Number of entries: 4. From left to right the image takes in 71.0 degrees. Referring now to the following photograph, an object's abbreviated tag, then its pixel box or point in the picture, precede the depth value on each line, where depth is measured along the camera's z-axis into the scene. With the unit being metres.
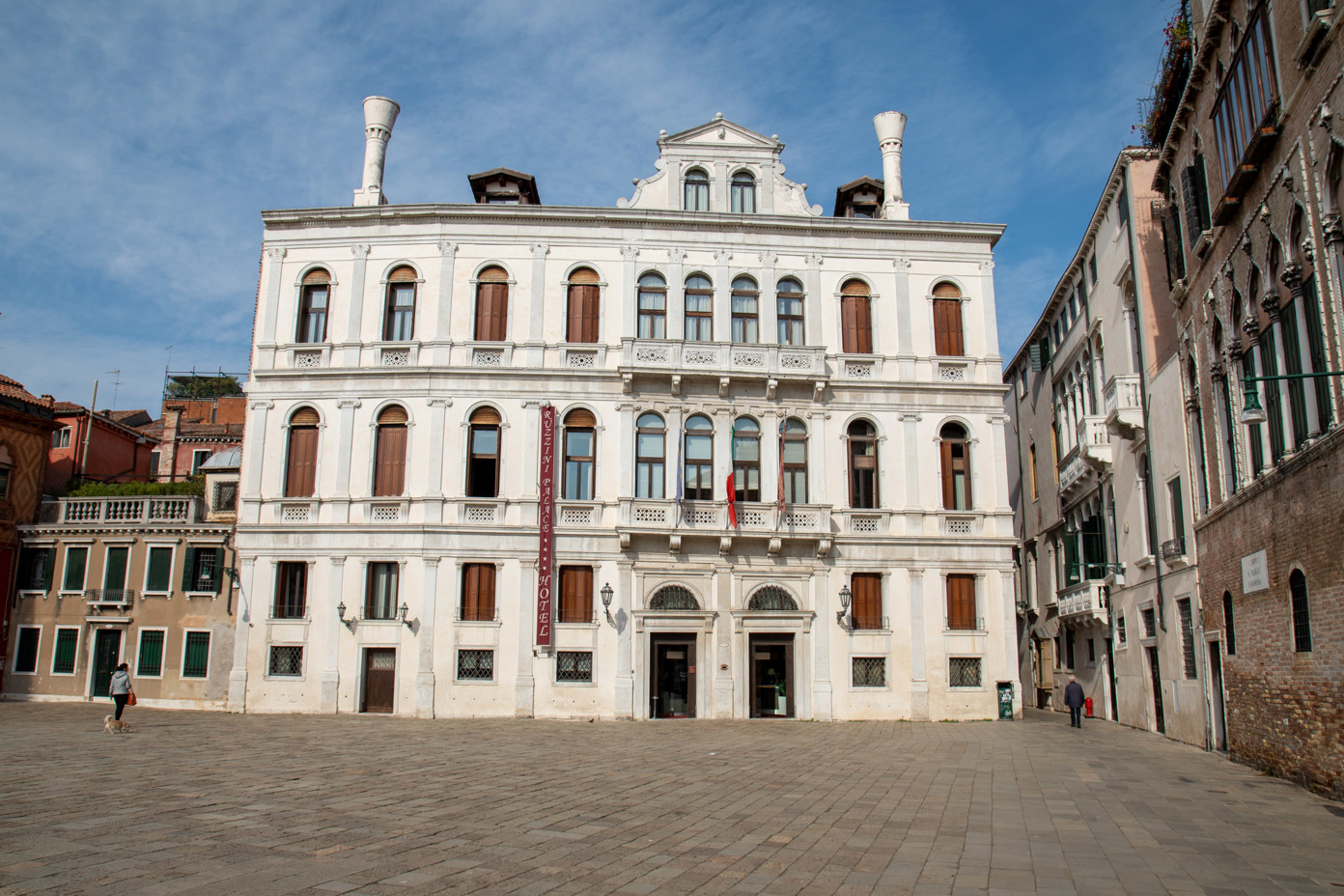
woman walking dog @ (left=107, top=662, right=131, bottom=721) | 20.95
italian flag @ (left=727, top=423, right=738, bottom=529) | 27.92
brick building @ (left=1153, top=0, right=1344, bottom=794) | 13.02
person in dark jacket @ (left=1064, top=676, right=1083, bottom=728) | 26.88
